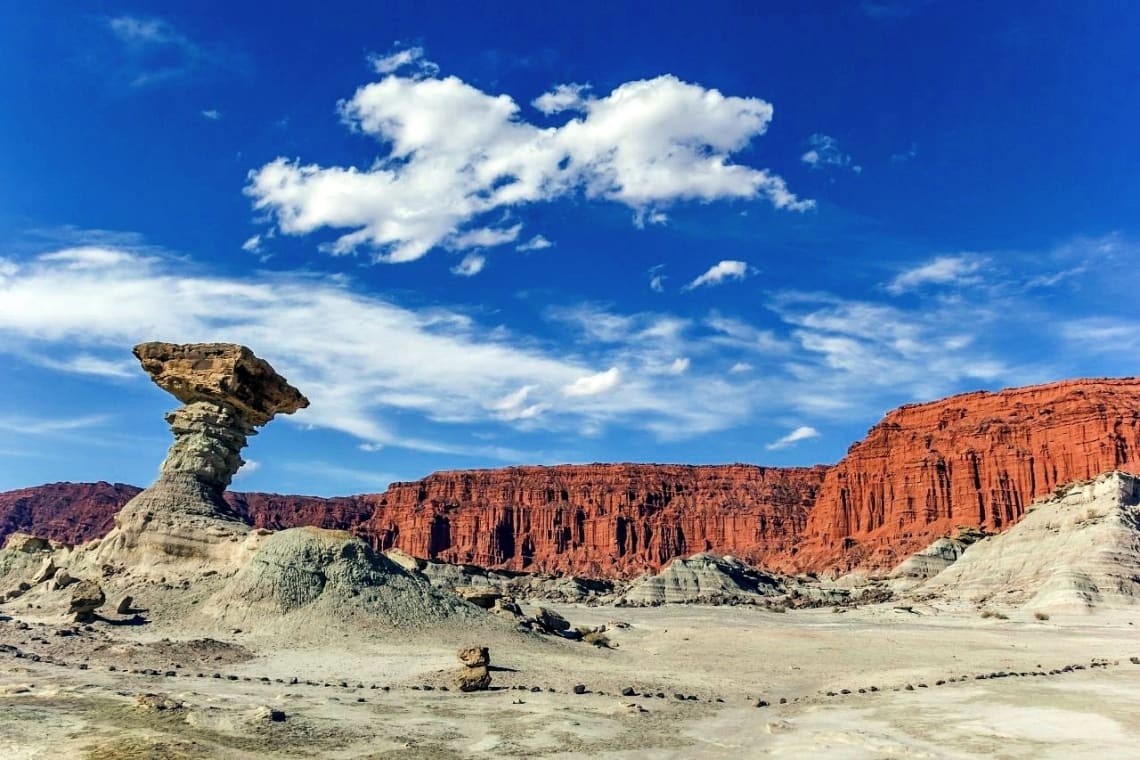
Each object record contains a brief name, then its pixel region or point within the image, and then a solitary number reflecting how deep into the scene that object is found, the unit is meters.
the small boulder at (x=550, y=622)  32.12
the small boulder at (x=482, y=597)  34.69
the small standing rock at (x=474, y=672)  19.19
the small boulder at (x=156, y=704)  14.48
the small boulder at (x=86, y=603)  27.19
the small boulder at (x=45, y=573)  34.00
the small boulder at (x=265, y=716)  14.39
